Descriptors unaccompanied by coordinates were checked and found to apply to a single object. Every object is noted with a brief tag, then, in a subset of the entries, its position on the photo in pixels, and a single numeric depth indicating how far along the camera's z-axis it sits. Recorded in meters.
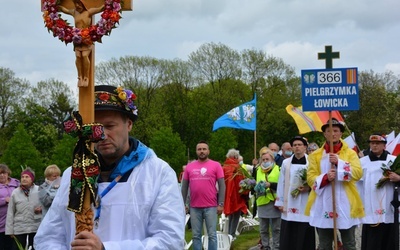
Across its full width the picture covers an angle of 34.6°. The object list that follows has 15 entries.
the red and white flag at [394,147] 11.85
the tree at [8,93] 58.41
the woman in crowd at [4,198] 11.75
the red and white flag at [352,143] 15.03
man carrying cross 3.58
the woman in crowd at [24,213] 11.07
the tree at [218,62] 57.23
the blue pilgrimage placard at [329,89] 9.53
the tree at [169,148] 46.28
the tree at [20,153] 40.34
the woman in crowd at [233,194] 14.52
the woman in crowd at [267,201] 11.99
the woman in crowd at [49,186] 10.56
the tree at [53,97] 64.31
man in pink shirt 11.19
